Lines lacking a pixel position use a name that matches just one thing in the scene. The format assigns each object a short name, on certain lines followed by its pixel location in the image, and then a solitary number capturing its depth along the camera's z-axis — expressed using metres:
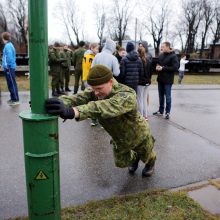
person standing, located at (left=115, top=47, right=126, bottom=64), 5.38
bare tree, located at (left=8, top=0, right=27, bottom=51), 39.07
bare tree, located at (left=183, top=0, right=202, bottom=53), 43.20
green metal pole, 1.47
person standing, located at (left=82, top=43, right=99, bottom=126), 5.05
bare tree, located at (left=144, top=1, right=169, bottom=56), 45.76
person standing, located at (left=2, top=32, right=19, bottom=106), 5.69
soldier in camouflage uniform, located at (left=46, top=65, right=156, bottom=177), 1.65
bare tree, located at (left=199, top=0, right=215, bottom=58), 42.53
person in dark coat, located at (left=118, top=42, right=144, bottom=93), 4.36
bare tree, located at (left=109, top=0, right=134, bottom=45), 45.63
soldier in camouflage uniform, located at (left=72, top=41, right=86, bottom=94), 7.11
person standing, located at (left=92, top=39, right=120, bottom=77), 4.15
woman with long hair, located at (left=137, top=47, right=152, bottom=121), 4.70
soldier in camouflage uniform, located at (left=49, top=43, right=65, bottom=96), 7.07
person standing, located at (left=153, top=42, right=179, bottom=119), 5.02
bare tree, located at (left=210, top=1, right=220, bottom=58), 41.93
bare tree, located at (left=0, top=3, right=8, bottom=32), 37.78
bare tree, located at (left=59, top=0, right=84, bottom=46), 46.19
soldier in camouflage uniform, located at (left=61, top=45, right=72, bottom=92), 7.40
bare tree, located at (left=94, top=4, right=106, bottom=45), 47.01
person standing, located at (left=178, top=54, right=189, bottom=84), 11.01
